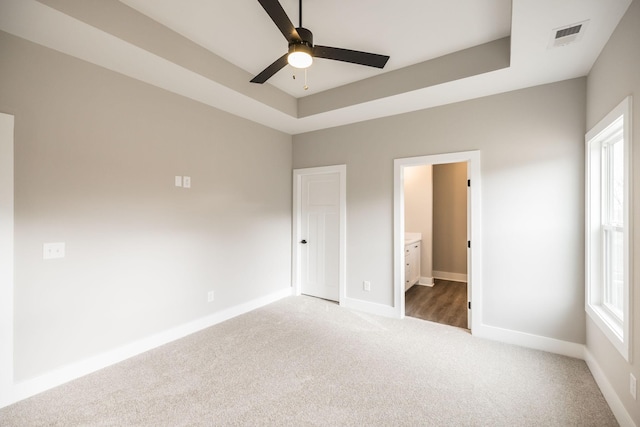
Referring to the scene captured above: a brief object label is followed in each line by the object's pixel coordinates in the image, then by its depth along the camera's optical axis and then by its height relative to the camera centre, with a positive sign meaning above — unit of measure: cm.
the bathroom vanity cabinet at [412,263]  456 -87
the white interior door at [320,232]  422 -30
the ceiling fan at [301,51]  168 +116
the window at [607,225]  189 -10
